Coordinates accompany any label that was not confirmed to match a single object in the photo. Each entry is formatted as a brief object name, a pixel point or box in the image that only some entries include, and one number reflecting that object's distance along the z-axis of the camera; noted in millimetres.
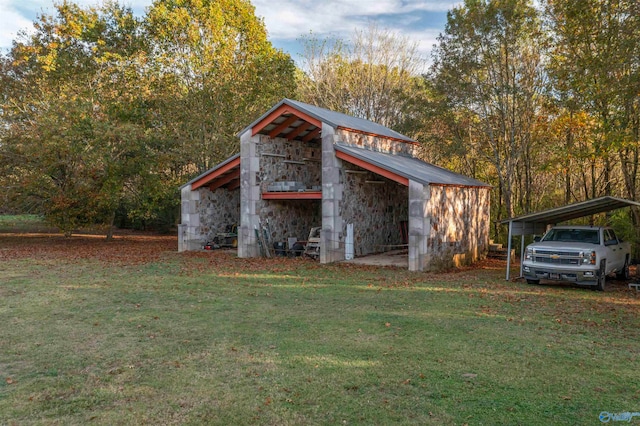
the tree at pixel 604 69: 11766
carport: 12320
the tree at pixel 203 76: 25719
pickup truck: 11875
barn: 16312
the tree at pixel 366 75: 31359
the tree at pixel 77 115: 22766
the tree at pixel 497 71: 19969
